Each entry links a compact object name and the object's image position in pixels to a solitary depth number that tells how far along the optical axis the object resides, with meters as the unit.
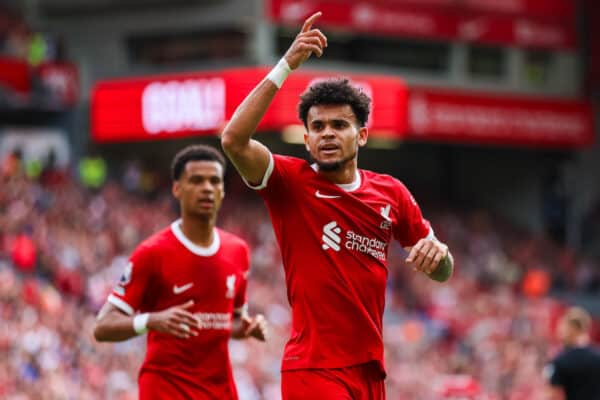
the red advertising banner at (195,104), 27.13
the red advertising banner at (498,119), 30.80
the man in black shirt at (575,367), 10.60
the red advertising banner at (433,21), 28.41
